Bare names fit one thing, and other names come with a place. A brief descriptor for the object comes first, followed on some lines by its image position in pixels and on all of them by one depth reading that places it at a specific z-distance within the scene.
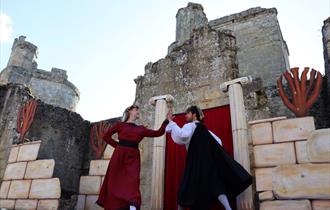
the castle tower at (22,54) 15.19
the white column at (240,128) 3.70
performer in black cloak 3.25
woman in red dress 3.36
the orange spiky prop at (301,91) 3.59
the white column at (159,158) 4.34
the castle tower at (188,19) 13.13
